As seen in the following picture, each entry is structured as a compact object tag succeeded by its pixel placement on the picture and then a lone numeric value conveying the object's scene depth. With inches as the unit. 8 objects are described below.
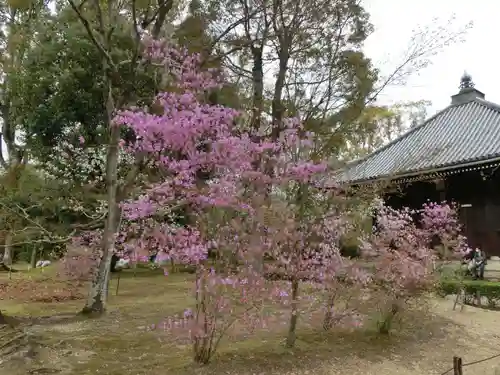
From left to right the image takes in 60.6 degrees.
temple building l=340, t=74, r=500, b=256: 506.6
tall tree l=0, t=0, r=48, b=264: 592.7
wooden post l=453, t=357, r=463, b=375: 182.2
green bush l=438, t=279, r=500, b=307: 421.7
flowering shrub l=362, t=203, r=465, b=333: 269.7
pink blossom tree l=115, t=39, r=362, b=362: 206.4
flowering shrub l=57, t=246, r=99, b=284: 485.4
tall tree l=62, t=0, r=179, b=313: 337.4
